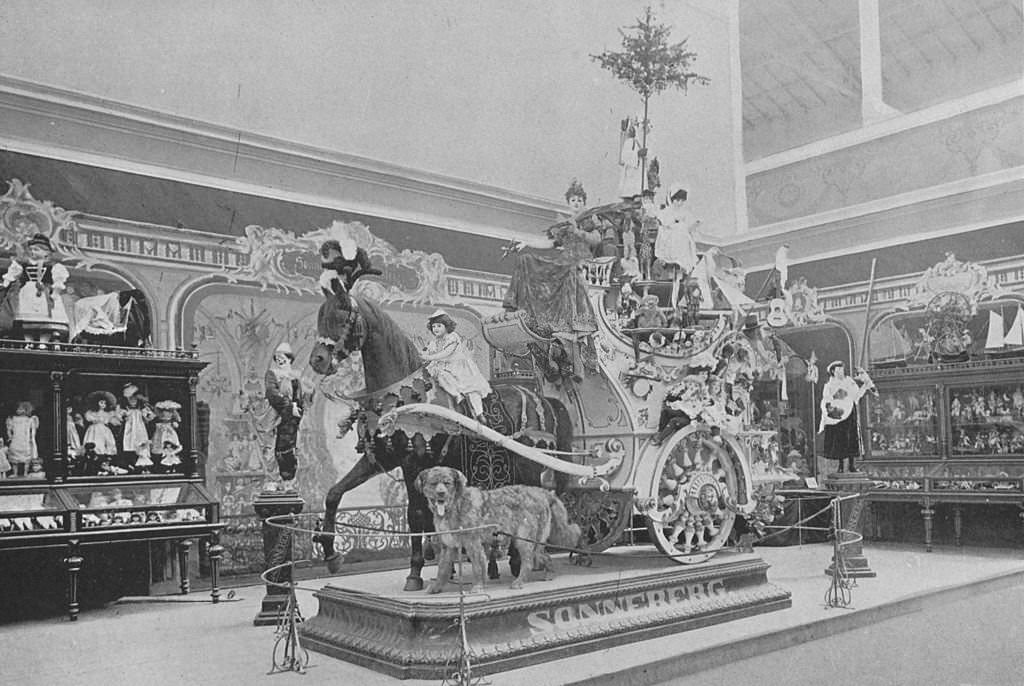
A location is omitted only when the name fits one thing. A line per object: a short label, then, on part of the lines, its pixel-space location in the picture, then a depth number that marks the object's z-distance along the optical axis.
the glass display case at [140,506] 6.94
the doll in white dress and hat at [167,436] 7.72
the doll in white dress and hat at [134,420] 7.59
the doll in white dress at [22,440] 6.97
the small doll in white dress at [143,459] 7.59
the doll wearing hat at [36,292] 7.08
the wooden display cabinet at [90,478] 6.74
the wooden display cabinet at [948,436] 9.88
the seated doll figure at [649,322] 6.77
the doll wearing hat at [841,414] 10.27
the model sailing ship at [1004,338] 10.09
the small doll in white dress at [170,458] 7.71
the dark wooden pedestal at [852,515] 8.21
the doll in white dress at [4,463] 6.88
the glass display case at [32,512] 6.51
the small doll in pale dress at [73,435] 7.29
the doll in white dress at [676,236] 7.14
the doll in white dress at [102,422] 7.42
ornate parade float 5.20
